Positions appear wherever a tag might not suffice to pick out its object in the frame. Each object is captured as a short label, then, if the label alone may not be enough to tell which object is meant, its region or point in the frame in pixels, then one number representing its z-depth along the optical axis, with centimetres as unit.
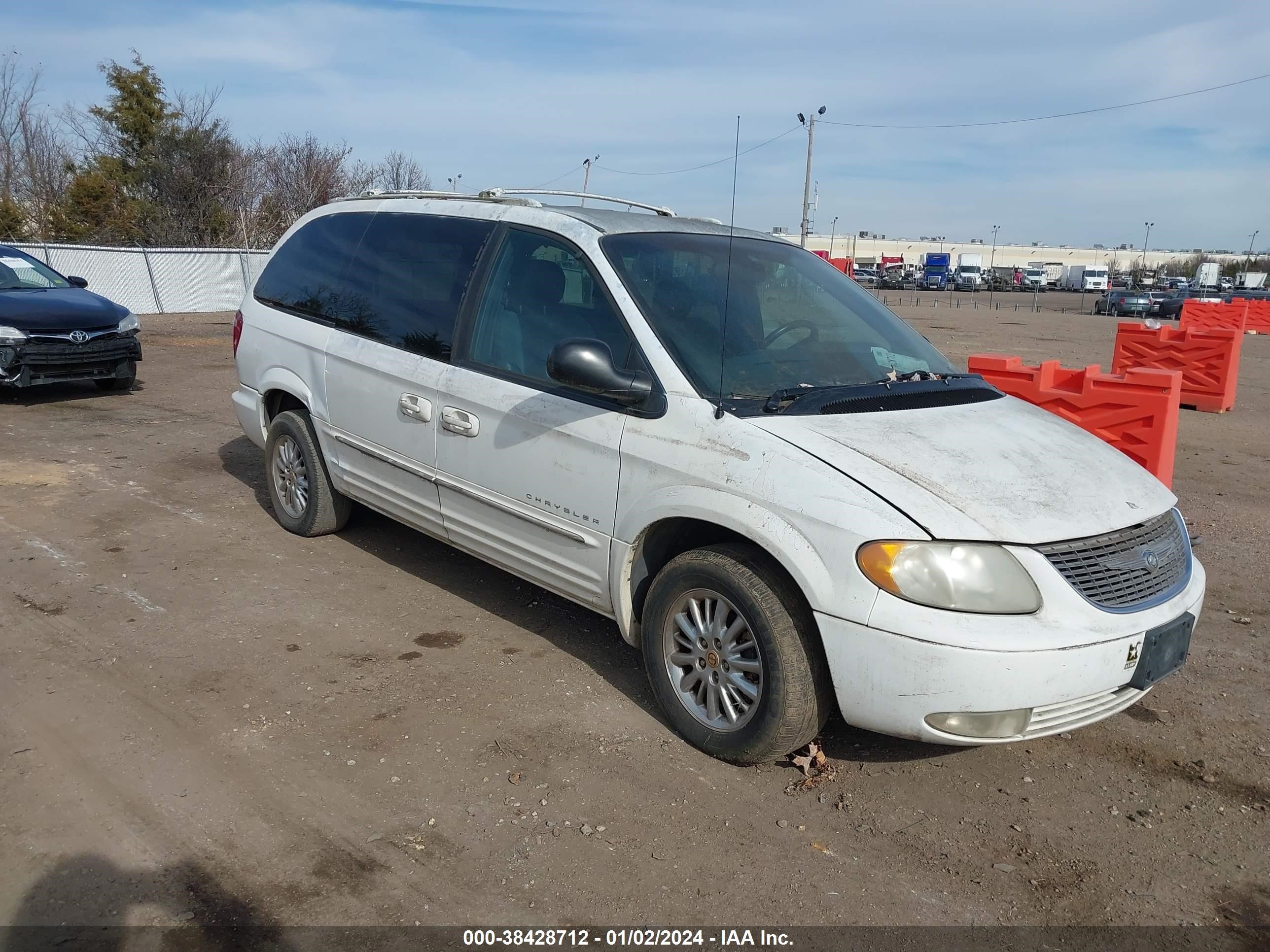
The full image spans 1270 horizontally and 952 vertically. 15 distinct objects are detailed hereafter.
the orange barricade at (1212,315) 2691
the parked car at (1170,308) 4684
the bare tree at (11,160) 3259
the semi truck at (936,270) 7406
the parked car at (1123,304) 4619
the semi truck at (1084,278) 7919
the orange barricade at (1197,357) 1286
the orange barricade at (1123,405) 772
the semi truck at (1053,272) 9512
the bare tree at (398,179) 4172
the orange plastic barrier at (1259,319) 3091
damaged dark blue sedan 1015
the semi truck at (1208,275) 7138
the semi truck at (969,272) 7344
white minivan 309
